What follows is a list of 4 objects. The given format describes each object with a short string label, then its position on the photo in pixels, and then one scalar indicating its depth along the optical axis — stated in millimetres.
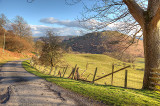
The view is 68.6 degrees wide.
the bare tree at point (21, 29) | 54316
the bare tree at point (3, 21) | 46000
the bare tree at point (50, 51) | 26031
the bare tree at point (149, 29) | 7254
